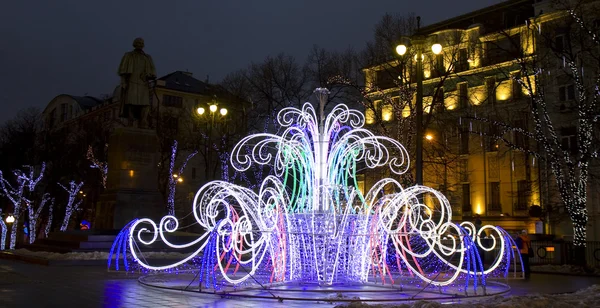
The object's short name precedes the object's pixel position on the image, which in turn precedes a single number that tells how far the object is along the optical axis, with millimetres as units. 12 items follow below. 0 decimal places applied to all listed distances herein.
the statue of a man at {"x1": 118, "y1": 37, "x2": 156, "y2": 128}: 21328
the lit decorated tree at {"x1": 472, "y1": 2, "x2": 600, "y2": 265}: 21766
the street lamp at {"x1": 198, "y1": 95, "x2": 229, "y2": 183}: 37591
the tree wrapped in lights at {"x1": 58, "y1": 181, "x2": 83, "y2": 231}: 39875
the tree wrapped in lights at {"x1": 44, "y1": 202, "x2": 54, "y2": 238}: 41750
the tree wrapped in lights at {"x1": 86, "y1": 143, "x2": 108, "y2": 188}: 38500
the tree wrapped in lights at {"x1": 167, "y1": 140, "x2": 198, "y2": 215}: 38562
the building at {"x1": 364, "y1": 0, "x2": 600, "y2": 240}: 34750
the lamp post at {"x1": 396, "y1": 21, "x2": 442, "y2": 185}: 16484
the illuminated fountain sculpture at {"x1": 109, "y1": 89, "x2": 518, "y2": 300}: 12195
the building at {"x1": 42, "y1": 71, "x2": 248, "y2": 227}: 40094
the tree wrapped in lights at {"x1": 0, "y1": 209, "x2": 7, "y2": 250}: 35719
